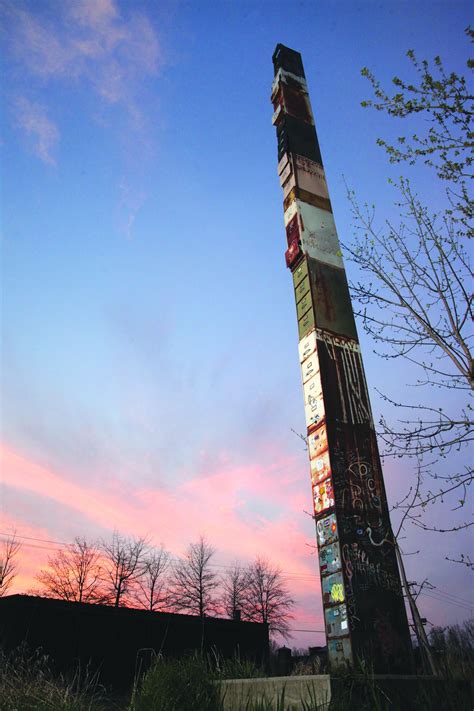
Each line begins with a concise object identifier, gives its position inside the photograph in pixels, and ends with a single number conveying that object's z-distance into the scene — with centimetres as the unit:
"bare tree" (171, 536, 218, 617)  4191
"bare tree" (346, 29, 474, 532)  554
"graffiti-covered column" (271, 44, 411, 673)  545
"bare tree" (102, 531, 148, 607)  3984
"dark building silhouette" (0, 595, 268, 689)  1869
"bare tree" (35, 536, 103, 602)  3919
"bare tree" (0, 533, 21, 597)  2796
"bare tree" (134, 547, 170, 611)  4141
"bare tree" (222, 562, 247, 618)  4591
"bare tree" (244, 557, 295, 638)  4600
